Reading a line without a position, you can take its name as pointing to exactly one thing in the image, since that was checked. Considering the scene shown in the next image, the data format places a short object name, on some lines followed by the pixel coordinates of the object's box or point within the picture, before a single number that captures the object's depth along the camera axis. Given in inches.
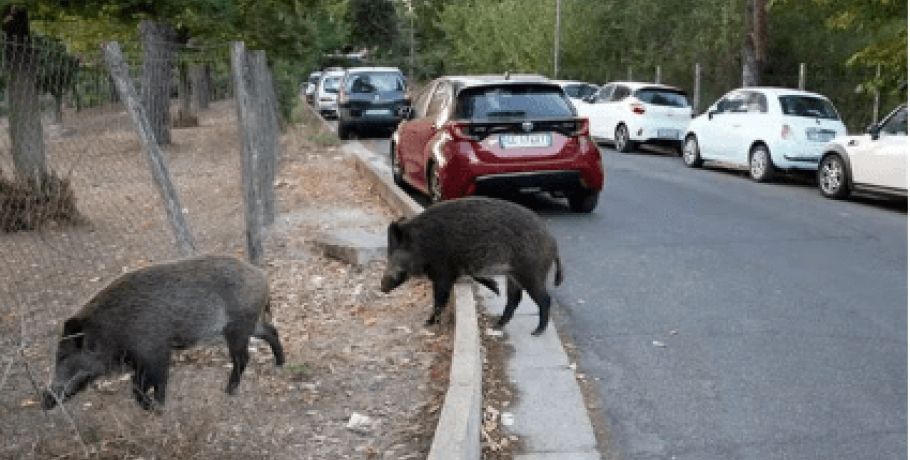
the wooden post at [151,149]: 258.5
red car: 421.1
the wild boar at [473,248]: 246.7
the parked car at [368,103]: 930.7
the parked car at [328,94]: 1398.9
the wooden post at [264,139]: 390.0
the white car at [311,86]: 1970.4
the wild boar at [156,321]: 175.8
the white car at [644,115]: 818.8
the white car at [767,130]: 606.9
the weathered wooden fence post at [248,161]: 305.6
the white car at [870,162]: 491.2
